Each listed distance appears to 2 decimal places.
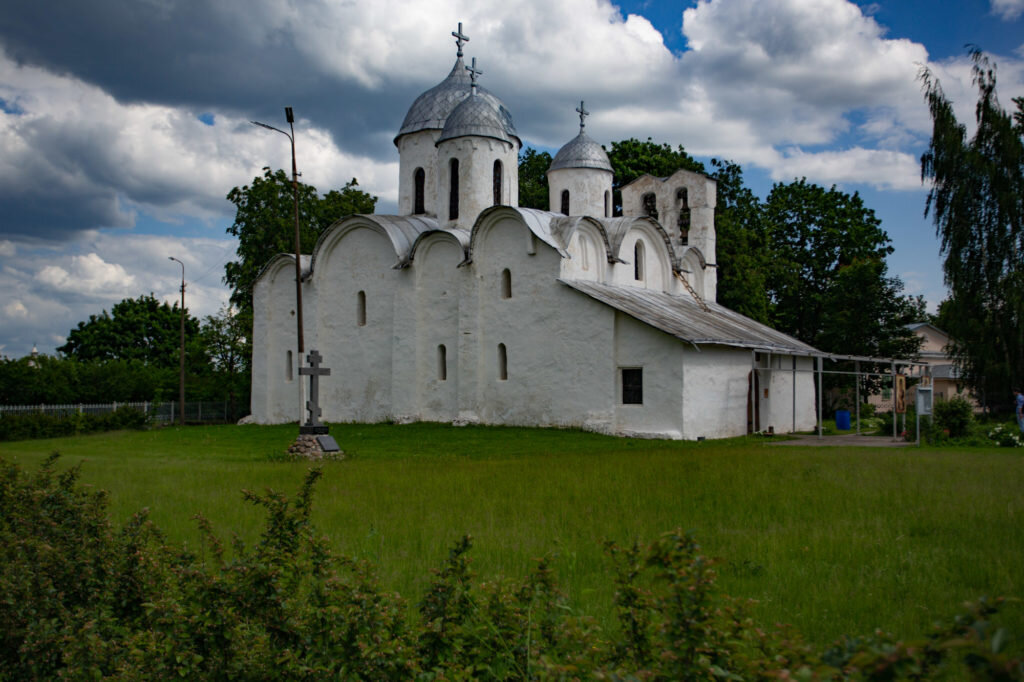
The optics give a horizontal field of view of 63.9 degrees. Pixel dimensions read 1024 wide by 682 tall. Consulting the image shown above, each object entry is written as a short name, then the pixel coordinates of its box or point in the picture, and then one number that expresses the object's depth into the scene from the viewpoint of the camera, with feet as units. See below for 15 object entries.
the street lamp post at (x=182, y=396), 106.72
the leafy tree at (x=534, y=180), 132.46
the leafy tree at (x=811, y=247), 123.85
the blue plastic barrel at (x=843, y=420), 86.70
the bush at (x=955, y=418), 66.54
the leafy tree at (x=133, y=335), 172.35
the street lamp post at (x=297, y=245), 60.44
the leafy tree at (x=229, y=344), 130.11
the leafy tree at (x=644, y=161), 128.26
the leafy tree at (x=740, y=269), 109.91
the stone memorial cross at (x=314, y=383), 54.26
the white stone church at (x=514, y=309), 70.33
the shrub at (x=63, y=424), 85.66
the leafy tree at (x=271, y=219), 120.26
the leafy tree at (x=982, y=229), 88.17
